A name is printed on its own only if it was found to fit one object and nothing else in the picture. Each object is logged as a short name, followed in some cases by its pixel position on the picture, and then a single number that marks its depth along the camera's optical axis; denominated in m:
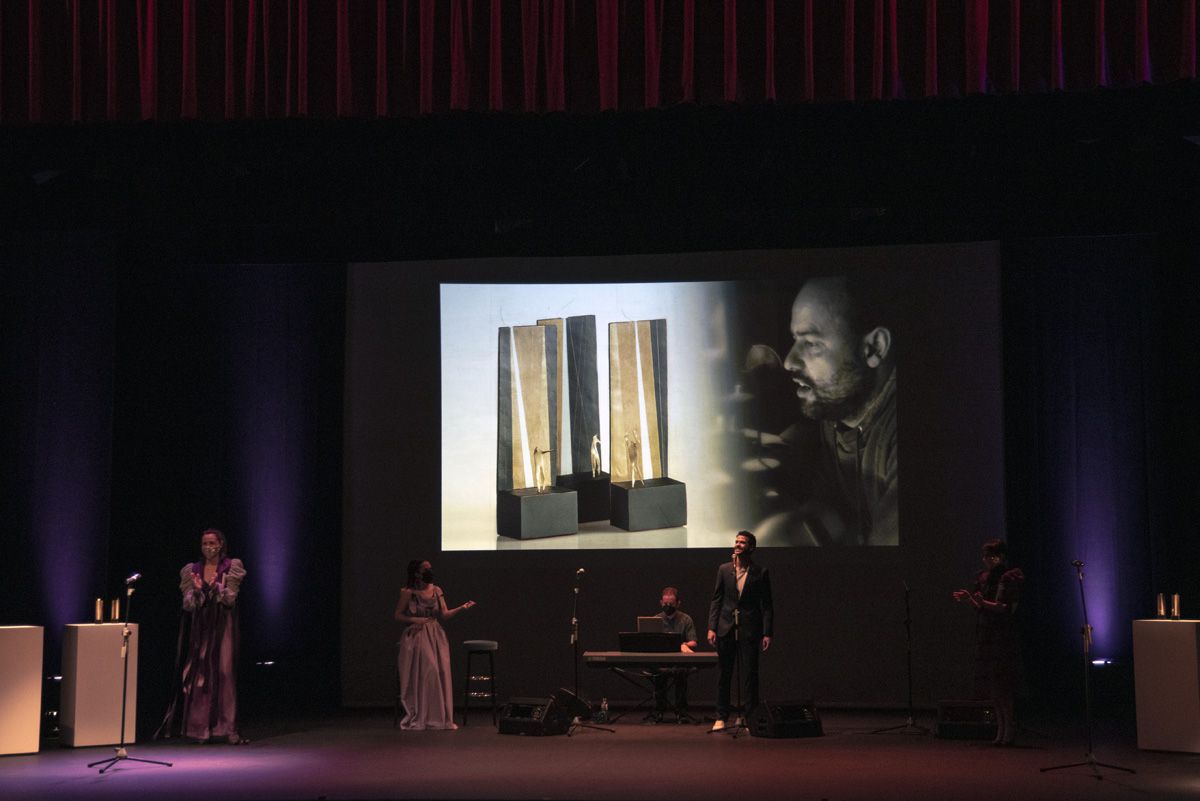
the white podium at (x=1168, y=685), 8.30
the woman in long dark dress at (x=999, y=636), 8.42
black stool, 10.41
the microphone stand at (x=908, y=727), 9.45
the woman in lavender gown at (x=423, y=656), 10.00
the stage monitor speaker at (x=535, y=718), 9.30
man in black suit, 9.45
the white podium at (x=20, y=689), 8.57
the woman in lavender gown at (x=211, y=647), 9.09
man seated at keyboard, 10.18
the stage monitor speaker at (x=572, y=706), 9.48
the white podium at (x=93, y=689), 8.91
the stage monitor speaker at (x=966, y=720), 8.84
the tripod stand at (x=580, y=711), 9.63
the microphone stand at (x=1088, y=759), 7.25
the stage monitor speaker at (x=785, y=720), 9.08
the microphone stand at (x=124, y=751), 7.86
